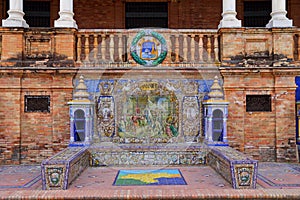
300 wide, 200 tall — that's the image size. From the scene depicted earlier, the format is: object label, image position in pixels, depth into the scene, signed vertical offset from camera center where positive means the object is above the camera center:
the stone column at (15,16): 9.97 +2.80
